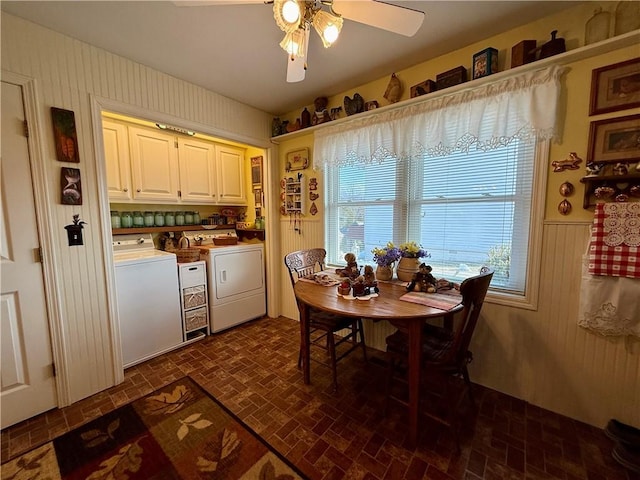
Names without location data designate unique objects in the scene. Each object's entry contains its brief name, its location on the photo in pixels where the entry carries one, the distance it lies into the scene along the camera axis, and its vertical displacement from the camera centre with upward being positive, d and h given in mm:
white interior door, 1618 -452
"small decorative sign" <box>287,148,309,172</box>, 2969 +649
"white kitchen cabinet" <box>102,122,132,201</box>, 2492 +546
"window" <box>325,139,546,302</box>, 1868 +53
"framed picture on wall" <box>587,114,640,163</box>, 1428 +411
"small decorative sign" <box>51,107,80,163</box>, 1754 +560
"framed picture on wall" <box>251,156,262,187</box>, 3457 +601
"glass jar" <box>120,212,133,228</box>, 2831 -37
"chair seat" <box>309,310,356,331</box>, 2023 -836
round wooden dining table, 1458 -563
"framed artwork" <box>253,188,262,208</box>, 3494 +260
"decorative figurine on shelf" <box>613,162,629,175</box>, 1435 +246
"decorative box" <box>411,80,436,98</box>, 2051 +1001
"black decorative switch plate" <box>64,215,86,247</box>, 1837 -99
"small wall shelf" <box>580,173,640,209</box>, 1437 +170
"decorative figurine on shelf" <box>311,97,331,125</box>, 2703 +1082
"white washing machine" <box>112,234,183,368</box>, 2246 -786
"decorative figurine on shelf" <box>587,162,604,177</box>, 1507 +259
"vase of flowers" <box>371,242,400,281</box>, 2164 -377
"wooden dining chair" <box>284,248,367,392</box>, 2021 -824
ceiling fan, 1144 +911
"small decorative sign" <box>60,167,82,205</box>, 1790 +212
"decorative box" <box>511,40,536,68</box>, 1667 +1029
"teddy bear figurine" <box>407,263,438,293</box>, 1898 -488
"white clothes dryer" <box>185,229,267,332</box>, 2902 -747
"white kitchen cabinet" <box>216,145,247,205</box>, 3348 +537
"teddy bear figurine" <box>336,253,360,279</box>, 2209 -469
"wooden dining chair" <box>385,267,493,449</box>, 1383 -849
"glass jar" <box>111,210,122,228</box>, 2748 -35
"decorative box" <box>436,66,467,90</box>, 1910 +1014
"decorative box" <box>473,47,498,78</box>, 1784 +1045
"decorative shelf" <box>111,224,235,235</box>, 2696 -143
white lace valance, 1632 +693
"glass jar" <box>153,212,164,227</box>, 3030 -31
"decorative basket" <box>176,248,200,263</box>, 2811 -417
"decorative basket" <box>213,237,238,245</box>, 3201 -301
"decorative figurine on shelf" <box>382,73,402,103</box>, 2223 +1064
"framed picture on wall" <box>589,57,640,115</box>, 1422 +703
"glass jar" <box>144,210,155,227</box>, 2973 -29
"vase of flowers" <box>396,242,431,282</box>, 2141 -373
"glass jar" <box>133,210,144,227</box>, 2917 -28
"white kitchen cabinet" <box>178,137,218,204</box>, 3012 +541
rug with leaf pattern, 1373 -1336
